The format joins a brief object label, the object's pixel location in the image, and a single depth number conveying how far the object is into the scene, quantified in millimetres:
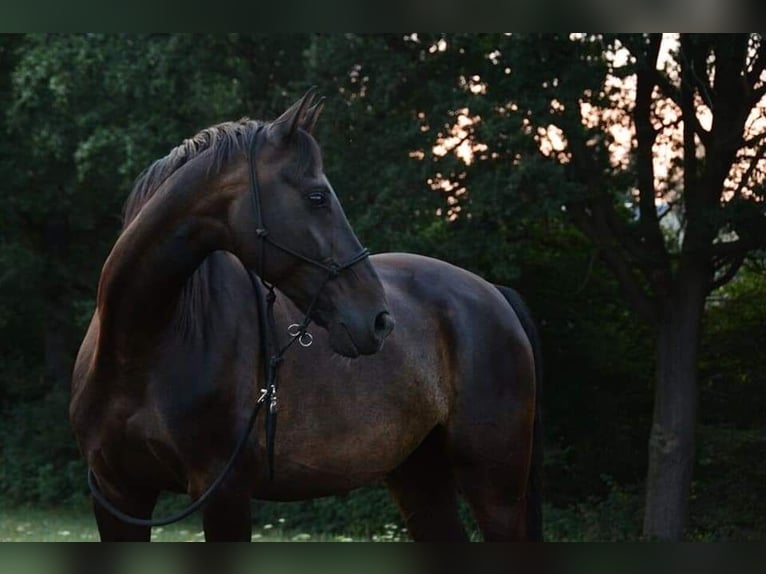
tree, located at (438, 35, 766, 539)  24562
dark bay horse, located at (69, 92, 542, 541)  8125
